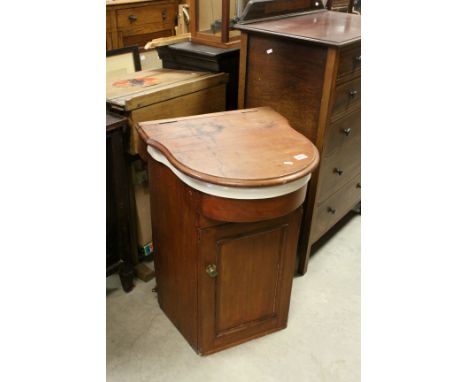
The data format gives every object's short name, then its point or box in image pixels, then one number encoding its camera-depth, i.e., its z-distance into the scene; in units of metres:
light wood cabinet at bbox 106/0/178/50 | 3.18
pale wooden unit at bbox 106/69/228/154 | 1.71
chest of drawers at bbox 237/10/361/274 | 1.62
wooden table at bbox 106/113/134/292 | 1.64
